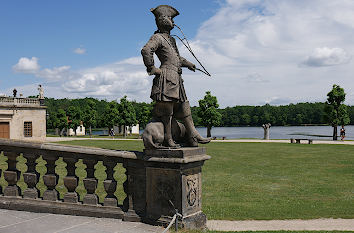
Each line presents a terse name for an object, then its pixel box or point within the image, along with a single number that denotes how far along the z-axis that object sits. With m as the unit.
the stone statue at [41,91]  43.91
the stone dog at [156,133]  4.95
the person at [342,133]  41.11
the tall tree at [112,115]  64.00
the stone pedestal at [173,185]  4.73
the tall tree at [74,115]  73.39
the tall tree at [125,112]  63.66
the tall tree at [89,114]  67.88
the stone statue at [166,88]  4.98
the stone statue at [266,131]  42.53
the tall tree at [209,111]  54.81
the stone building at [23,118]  40.38
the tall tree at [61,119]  70.12
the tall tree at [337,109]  44.38
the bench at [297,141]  32.78
